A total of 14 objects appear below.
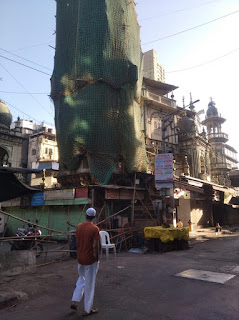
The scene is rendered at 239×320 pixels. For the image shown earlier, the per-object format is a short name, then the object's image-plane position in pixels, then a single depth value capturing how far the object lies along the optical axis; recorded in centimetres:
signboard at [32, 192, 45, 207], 1824
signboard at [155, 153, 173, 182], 1352
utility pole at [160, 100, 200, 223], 1398
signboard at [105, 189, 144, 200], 1520
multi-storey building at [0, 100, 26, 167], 3189
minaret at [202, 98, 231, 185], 3688
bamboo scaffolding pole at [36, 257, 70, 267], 889
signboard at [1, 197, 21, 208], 2034
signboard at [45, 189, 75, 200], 1588
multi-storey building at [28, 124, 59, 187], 3897
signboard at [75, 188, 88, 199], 1493
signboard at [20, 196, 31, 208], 1950
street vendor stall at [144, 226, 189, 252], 1212
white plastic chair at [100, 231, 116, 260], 1020
